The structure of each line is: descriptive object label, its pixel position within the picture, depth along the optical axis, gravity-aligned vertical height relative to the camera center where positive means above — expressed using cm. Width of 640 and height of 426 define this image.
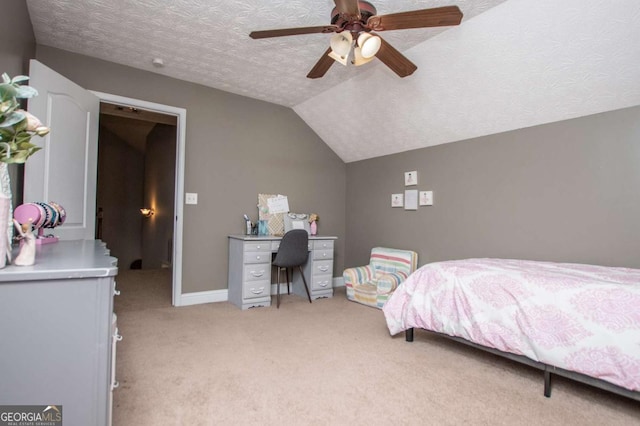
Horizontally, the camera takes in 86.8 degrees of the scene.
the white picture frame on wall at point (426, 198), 377 +24
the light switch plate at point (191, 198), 369 +18
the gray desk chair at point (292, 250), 357 -36
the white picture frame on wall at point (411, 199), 393 +23
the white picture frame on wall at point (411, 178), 393 +48
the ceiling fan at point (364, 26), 177 +109
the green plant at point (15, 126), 102 +28
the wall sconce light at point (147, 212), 667 +3
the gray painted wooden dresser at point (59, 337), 94 -37
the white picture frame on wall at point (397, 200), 411 +23
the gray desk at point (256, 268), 356 -58
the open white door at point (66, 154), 238 +45
